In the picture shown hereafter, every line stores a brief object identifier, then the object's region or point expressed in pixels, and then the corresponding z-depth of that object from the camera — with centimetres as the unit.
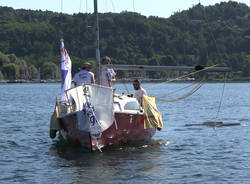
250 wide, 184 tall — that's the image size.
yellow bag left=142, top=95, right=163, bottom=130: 2086
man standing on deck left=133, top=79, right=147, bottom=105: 2159
